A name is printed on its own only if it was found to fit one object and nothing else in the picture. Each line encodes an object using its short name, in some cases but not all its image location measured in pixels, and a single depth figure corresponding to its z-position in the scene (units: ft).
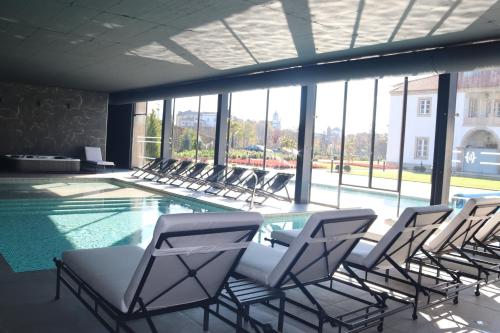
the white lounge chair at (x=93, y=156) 52.66
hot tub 45.91
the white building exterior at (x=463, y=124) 28.99
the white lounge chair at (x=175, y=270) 7.76
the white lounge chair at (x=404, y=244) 11.39
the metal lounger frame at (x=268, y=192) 32.07
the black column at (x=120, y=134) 59.62
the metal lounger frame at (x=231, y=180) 35.42
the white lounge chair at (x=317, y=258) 9.62
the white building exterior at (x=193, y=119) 49.78
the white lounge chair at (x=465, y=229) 13.51
